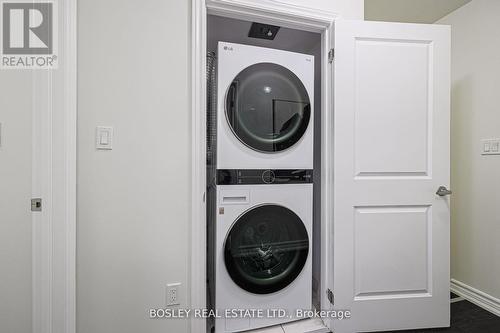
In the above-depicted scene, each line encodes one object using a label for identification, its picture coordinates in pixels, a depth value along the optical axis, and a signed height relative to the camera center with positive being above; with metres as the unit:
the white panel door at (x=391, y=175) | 1.43 -0.06
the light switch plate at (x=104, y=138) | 1.11 +0.13
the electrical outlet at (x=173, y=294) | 1.21 -0.70
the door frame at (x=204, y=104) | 1.23 +0.36
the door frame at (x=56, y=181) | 1.03 -0.08
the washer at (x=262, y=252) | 1.43 -0.59
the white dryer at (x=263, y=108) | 1.42 +0.38
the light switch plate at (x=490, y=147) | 1.68 +0.15
